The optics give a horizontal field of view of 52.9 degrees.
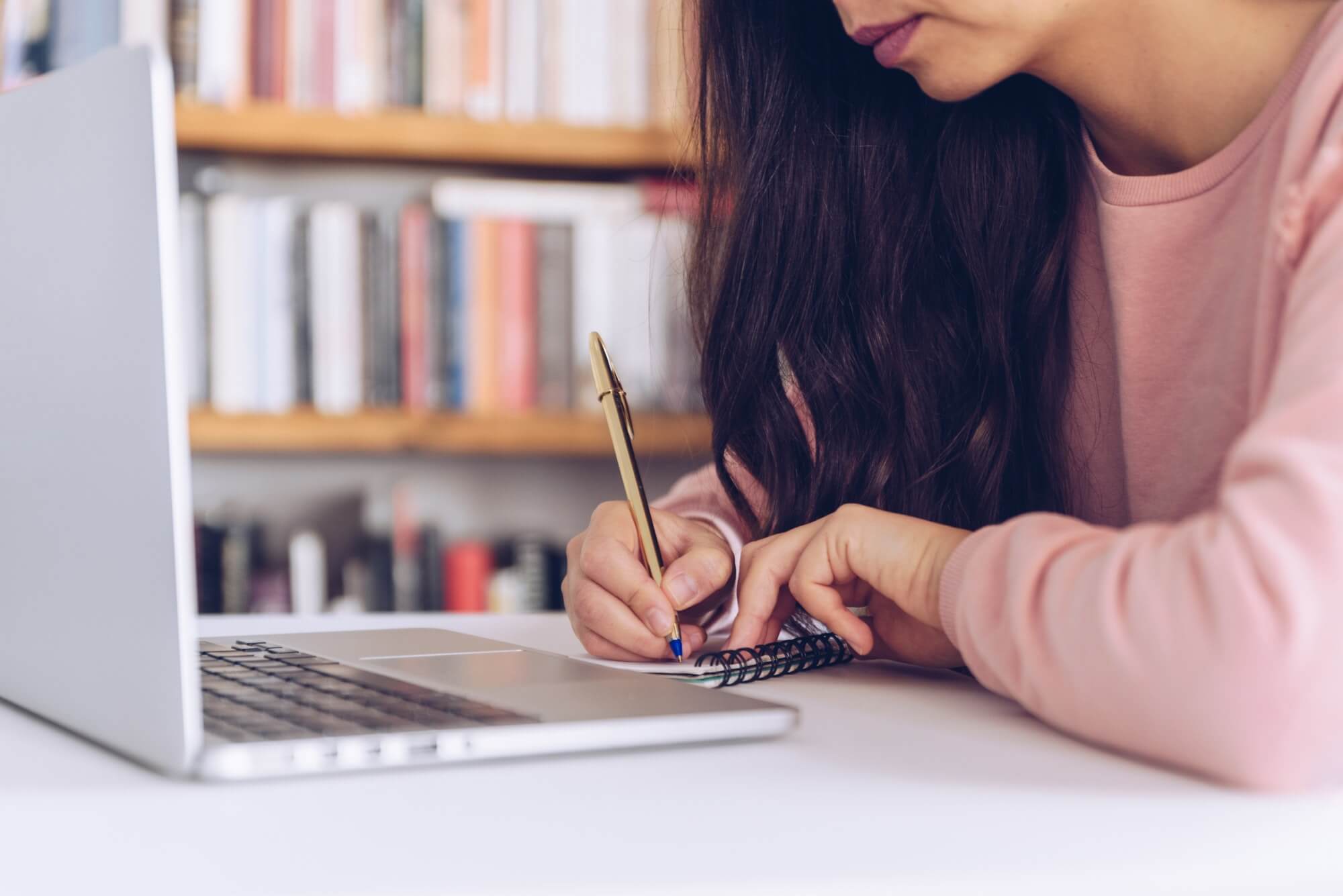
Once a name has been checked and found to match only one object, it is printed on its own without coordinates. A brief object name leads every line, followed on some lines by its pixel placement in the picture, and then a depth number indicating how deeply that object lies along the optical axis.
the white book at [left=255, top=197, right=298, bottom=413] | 1.73
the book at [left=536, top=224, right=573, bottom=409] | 1.81
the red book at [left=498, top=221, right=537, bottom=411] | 1.79
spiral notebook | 0.71
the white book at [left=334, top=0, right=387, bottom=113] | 1.72
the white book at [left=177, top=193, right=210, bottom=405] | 1.71
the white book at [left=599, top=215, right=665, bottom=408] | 1.80
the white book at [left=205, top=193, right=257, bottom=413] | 1.72
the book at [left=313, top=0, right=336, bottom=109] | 1.71
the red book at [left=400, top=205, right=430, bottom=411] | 1.76
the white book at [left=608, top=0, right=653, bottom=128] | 1.80
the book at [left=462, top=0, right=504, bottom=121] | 1.76
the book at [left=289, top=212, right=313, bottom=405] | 1.74
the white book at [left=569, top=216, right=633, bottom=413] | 1.81
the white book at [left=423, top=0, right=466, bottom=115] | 1.75
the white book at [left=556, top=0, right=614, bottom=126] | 1.78
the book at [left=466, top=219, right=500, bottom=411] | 1.78
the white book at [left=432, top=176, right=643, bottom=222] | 1.83
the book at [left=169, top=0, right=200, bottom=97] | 1.67
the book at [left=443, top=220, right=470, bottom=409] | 1.77
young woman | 0.48
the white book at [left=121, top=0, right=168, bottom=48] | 1.65
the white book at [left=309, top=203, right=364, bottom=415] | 1.74
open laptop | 0.43
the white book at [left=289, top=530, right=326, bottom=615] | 1.79
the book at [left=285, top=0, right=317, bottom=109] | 1.71
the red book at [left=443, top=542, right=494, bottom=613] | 1.82
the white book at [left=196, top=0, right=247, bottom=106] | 1.68
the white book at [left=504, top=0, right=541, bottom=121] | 1.77
